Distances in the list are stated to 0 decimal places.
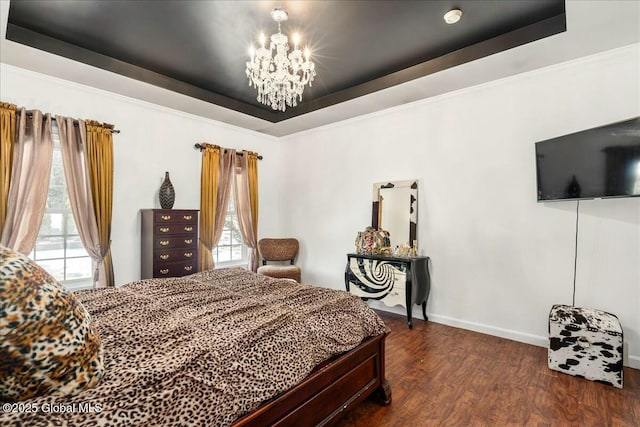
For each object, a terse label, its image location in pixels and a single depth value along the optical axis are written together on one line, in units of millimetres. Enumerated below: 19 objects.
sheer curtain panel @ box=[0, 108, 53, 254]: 2916
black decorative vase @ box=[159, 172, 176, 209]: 3770
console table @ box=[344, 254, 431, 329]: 3440
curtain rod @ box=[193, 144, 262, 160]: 4325
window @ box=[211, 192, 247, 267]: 4686
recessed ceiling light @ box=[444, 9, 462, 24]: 2438
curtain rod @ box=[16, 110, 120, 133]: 2965
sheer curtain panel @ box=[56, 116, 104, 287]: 3217
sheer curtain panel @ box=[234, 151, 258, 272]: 4781
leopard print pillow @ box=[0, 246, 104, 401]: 764
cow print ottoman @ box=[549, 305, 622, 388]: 2254
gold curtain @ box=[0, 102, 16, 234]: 2854
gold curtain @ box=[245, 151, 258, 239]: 4883
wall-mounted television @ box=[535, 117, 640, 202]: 2277
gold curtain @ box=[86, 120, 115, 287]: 3371
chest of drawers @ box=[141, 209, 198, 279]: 3555
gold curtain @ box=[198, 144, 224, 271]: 4275
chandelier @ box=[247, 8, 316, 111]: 2338
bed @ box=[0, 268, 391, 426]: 996
